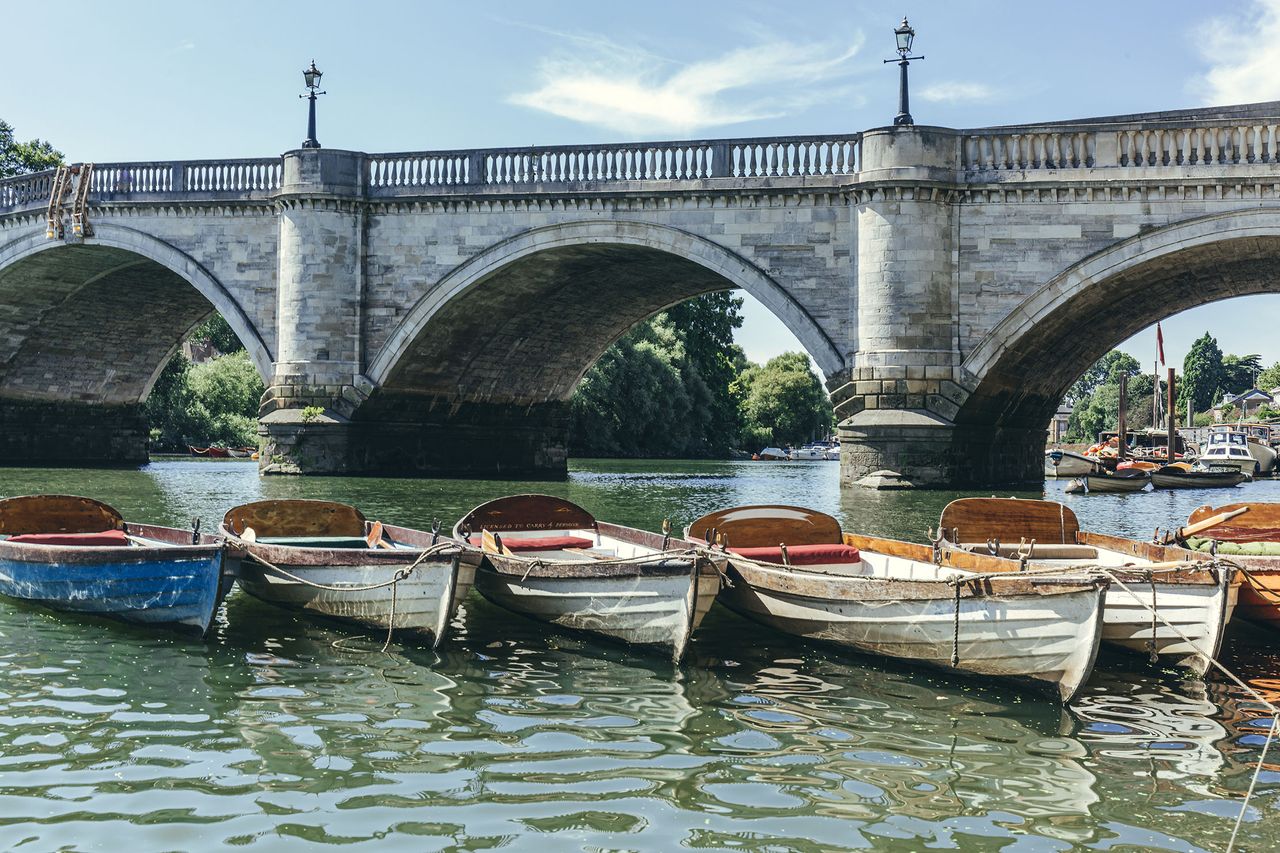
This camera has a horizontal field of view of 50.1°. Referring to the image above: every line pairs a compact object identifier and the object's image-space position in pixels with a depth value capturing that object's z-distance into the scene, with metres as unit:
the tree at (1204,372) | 114.62
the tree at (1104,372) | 125.44
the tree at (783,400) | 75.94
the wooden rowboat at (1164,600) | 8.17
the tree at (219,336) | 63.78
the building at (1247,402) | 101.50
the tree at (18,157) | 45.91
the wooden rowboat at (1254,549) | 9.38
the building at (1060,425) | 126.12
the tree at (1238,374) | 116.44
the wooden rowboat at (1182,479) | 34.28
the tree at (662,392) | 46.91
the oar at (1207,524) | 10.73
